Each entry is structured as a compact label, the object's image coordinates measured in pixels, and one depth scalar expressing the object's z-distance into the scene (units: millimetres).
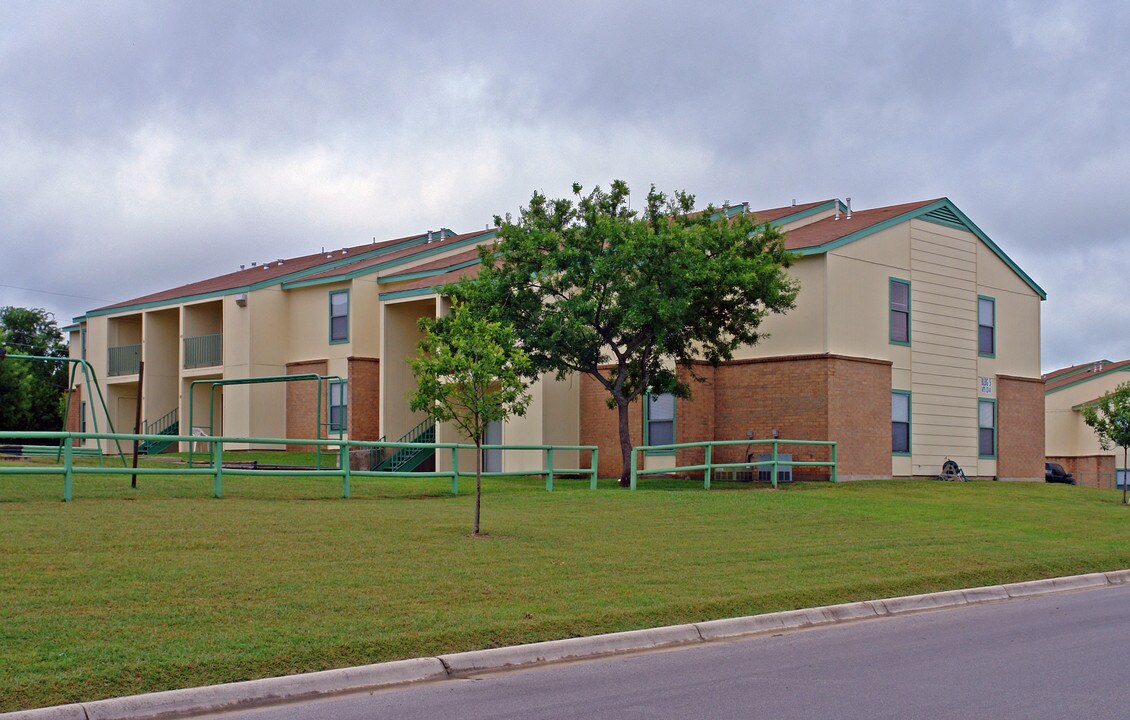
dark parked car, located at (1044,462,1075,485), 44812
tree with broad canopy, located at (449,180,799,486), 25234
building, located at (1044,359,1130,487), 48844
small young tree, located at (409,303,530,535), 16859
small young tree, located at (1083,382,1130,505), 27641
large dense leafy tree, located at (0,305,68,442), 55781
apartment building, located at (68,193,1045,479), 30062
